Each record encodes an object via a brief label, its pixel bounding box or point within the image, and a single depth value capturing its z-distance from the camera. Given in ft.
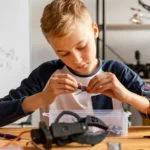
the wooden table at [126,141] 4.58
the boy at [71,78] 5.11
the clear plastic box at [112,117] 4.97
